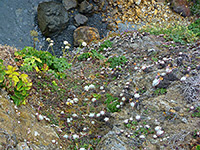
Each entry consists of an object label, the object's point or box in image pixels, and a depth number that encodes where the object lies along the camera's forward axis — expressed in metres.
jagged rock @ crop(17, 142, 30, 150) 2.18
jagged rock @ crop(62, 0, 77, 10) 9.09
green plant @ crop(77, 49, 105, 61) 5.59
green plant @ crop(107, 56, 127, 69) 5.02
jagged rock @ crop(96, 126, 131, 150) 2.69
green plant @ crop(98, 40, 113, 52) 6.17
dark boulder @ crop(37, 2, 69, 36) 8.20
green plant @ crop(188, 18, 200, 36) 8.55
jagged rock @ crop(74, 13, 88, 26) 8.87
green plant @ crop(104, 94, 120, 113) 3.44
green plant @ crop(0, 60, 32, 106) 2.54
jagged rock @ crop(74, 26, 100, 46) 8.01
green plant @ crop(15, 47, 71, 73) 3.44
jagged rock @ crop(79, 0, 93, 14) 9.06
